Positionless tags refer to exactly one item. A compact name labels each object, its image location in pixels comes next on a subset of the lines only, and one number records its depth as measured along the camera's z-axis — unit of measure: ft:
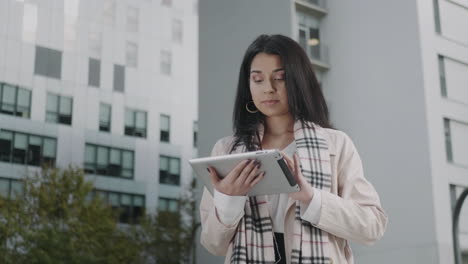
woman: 5.20
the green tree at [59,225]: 47.16
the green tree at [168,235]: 57.67
